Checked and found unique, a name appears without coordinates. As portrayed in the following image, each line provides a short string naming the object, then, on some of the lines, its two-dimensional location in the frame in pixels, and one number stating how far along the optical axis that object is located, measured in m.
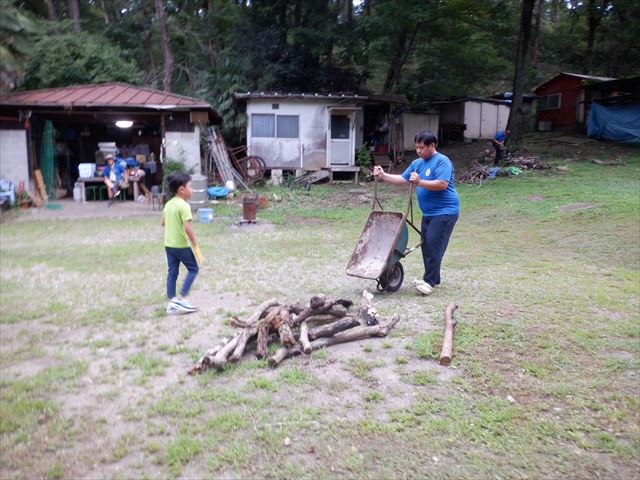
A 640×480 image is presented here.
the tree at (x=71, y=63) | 19.61
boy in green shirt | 5.51
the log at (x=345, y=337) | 4.34
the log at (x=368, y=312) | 4.91
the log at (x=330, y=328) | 4.59
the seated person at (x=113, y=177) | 15.84
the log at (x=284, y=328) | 4.38
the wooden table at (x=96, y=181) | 16.16
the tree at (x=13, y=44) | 16.50
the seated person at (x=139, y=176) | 16.31
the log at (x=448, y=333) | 4.14
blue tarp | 22.11
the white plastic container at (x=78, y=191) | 16.22
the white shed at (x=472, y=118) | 26.50
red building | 26.02
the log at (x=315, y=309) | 4.82
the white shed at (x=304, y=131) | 19.61
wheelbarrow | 5.90
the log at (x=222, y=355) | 4.07
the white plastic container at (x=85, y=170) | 16.16
